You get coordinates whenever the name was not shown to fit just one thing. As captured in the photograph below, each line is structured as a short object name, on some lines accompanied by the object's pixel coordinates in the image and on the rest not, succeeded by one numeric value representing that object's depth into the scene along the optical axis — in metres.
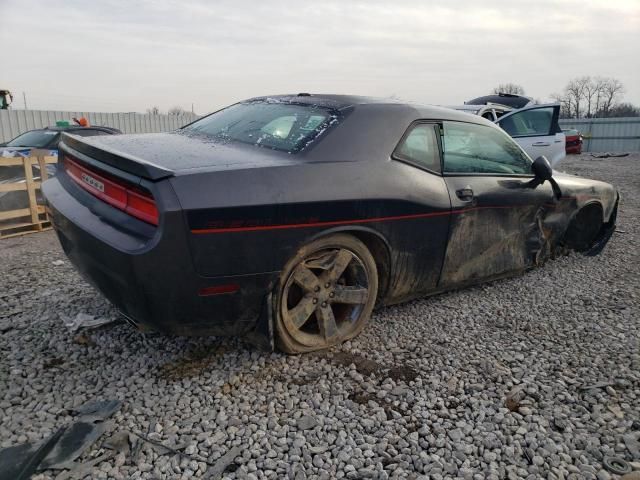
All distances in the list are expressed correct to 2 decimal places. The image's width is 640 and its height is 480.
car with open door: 8.92
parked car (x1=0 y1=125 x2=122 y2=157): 7.49
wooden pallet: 5.97
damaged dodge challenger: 2.27
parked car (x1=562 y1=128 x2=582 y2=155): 18.80
